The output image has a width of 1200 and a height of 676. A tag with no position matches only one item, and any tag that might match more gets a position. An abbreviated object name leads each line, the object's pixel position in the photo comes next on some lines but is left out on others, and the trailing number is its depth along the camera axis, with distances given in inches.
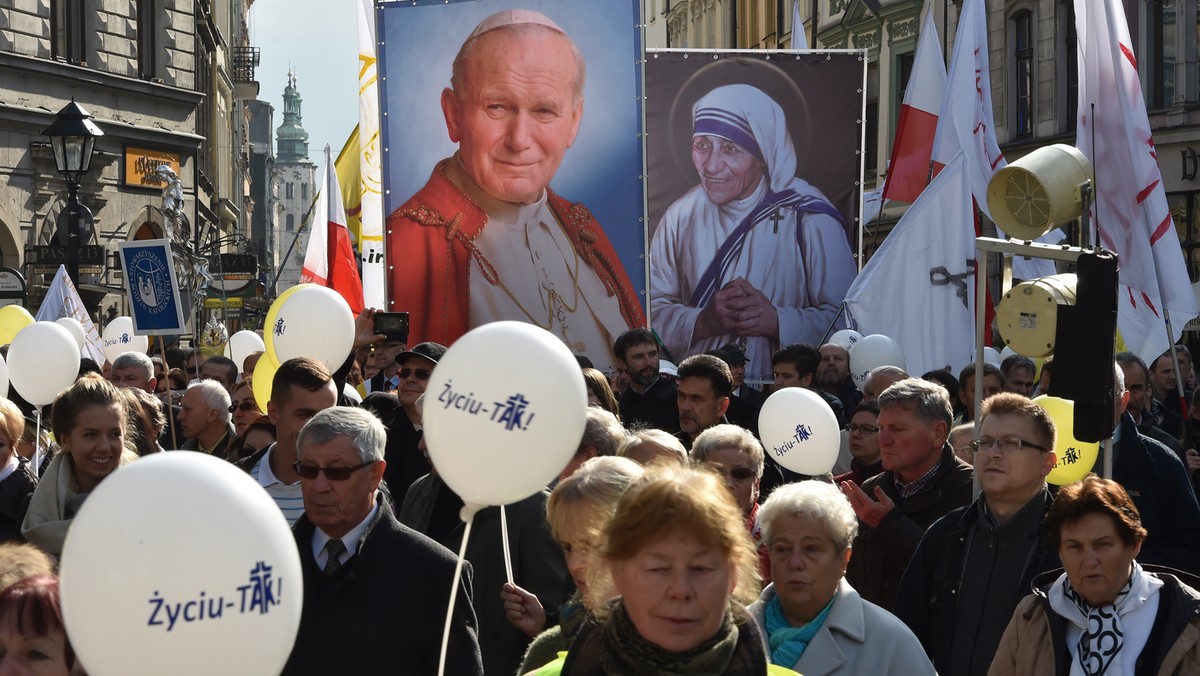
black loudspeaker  227.0
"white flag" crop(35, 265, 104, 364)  520.7
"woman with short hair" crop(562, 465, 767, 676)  119.9
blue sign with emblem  409.4
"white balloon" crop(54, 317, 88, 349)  466.3
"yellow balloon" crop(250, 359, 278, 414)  356.2
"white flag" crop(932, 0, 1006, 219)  511.5
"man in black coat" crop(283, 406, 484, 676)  179.5
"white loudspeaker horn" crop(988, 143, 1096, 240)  253.1
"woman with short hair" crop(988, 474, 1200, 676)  180.7
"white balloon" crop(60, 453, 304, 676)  119.0
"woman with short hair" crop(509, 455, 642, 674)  164.2
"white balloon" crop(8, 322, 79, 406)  351.3
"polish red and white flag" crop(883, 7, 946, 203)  567.5
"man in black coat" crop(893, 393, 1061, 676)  205.6
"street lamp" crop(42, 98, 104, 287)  513.0
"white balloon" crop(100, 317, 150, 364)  597.3
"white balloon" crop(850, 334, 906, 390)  434.3
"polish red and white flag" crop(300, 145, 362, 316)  621.6
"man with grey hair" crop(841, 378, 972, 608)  230.2
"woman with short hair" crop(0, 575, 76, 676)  137.9
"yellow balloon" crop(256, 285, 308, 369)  347.3
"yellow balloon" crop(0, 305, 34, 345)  476.1
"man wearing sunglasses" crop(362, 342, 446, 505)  303.3
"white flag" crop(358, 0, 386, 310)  572.4
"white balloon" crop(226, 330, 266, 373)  536.4
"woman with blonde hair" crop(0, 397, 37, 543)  237.8
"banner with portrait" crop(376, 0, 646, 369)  434.3
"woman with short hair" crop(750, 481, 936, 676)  169.3
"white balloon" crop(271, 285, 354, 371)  332.5
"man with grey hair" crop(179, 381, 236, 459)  324.2
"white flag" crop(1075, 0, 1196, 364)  364.5
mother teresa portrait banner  478.0
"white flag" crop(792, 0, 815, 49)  838.3
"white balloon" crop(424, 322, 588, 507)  171.5
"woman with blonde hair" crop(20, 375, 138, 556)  226.6
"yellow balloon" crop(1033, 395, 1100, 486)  249.0
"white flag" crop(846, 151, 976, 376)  457.1
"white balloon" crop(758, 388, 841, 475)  283.7
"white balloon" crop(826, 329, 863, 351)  457.1
